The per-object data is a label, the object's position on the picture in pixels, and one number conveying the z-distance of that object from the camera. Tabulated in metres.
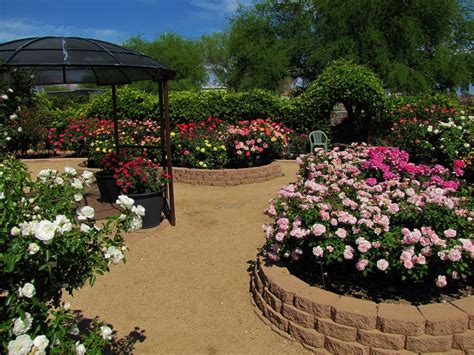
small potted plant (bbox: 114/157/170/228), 5.46
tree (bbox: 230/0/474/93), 17.55
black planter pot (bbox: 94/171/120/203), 6.49
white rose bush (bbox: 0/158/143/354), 1.58
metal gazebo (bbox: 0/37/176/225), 4.05
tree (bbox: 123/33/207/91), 34.06
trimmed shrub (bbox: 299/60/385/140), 10.56
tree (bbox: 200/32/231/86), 39.20
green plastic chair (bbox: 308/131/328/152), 10.35
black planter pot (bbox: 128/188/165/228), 5.41
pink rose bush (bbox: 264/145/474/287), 2.94
